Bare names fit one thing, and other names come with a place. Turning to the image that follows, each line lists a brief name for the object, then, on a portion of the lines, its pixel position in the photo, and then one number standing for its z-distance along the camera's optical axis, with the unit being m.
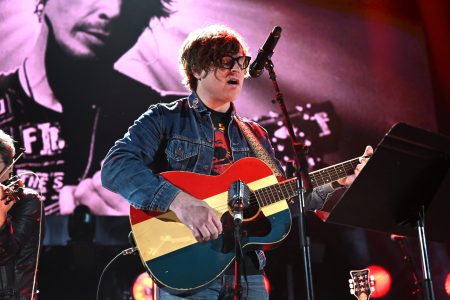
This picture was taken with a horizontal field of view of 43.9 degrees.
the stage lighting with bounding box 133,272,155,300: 5.72
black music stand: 2.35
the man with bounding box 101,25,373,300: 2.75
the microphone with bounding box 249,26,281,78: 2.79
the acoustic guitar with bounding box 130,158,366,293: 2.76
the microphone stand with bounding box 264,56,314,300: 2.42
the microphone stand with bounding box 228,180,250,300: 2.48
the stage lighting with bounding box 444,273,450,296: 6.10
